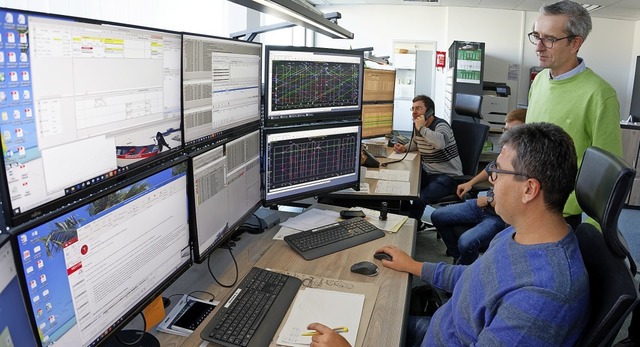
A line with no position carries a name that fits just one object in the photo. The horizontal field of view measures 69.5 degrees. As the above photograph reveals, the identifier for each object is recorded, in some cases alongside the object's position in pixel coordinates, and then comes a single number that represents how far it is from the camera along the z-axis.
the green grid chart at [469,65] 7.33
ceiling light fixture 1.57
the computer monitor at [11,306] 0.71
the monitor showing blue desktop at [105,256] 0.81
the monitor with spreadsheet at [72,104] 0.75
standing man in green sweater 1.95
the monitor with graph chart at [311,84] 1.77
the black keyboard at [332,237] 1.68
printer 7.60
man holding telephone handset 3.49
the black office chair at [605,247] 0.99
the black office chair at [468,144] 3.73
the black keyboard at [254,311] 1.16
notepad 1.19
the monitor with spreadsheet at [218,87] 1.29
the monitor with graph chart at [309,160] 1.82
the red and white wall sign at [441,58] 8.50
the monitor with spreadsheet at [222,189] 1.33
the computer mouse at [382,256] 1.63
